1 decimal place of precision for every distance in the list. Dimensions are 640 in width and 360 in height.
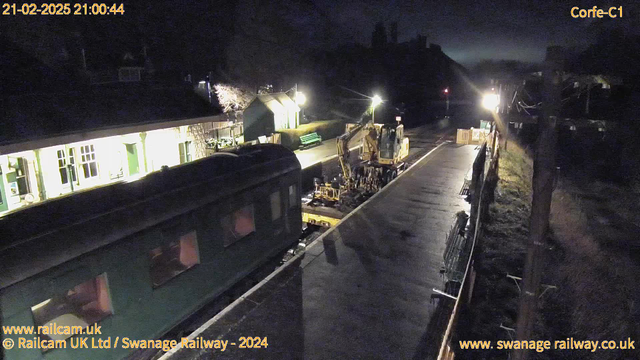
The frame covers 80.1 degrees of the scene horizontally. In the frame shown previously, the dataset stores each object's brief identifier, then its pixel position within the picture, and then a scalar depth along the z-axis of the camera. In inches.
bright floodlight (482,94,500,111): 956.3
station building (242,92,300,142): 1127.0
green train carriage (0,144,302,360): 230.4
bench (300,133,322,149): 1147.9
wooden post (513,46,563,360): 152.5
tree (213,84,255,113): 1493.6
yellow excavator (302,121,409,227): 646.5
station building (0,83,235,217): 484.4
